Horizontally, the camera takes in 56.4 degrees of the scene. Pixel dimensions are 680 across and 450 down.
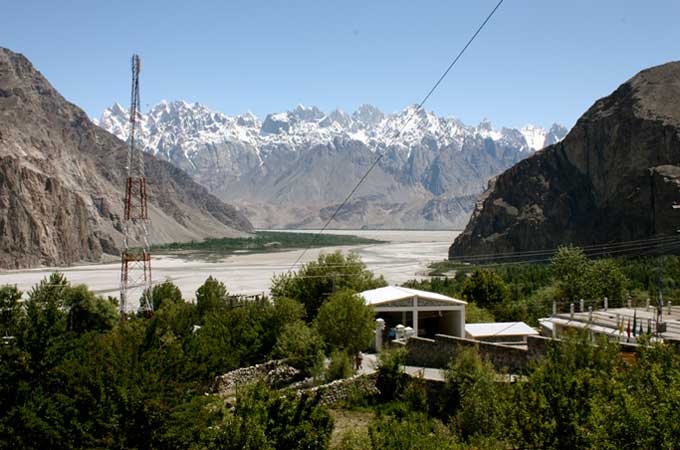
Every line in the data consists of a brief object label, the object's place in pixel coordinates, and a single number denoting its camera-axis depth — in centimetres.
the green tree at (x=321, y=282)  4250
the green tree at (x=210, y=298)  4494
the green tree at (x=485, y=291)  4662
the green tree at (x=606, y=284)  4447
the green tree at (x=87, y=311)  4200
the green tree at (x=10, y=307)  3531
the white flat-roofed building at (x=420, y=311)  3381
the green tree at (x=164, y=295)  4938
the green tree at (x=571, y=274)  4531
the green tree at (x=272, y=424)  1516
